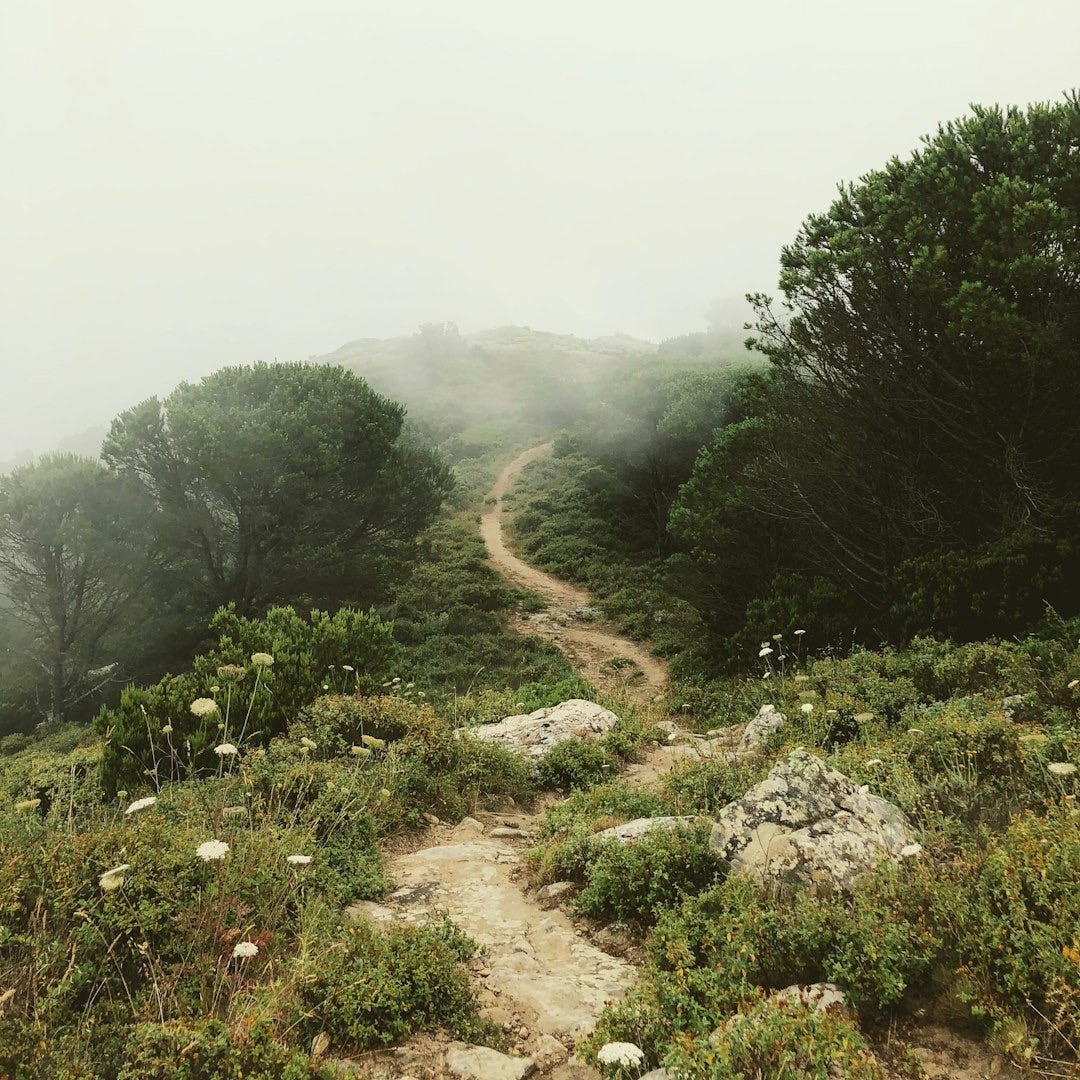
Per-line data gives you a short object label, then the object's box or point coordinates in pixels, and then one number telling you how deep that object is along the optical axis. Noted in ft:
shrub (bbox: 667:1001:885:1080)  8.51
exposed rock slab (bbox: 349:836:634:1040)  12.92
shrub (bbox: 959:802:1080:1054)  9.05
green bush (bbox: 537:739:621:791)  29.35
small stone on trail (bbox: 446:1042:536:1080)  10.69
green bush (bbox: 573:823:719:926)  15.81
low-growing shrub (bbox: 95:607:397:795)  27.04
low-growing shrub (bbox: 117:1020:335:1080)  8.91
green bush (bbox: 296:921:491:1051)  11.24
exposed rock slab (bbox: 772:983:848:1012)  10.37
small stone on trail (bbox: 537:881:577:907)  17.83
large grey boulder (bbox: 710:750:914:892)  14.02
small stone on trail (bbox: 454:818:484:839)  23.65
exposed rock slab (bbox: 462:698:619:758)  33.32
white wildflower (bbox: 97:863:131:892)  10.71
